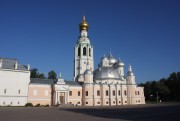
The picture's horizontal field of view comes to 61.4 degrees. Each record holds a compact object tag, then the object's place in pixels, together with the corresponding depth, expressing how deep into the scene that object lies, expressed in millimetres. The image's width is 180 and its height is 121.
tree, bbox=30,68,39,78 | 57891
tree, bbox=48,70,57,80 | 61797
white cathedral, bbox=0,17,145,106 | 35997
